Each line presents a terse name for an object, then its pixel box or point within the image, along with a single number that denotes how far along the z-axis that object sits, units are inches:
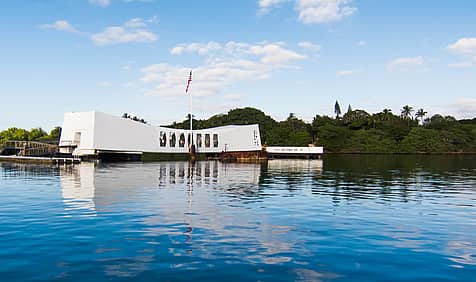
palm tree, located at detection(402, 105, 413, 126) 5605.3
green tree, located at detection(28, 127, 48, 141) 3813.0
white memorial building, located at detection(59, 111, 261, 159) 2262.6
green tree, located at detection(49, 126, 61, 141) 3809.5
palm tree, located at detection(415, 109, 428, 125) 5698.8
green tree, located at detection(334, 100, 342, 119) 7482.3
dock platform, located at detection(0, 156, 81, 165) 1907.0
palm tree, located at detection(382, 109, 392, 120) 5300.2
